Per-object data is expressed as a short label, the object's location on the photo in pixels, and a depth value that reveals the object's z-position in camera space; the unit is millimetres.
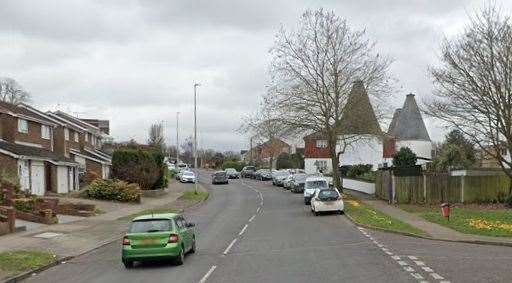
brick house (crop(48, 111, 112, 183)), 61000
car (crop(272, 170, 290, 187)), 74656
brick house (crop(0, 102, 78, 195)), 43500
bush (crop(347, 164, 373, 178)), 66462
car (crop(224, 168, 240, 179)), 98875
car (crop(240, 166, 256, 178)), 101375
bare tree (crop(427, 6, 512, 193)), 35844
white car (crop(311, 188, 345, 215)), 36906
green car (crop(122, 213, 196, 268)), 17688
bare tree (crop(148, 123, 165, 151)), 132762
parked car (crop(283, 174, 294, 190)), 67331
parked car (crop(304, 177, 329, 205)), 46438
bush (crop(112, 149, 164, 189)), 57812
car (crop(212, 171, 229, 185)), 81088
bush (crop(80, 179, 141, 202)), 48406
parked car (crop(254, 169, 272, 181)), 90312
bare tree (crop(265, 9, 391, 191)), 51000
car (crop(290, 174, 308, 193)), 62438
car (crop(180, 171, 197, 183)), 84312
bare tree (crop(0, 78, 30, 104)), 104312
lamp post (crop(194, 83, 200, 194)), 67812
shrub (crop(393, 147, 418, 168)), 59969
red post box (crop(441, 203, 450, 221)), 30008
